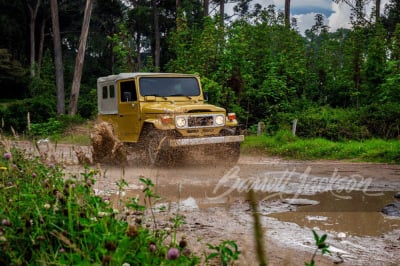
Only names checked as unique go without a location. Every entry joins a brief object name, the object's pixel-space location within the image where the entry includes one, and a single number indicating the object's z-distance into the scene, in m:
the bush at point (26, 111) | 19.64
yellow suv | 9.41
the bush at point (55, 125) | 19.45
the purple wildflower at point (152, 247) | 2.32
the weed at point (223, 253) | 2.25
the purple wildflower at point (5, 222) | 2.57
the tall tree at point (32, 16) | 33.50
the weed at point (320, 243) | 1.83
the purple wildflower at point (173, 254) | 1.89
